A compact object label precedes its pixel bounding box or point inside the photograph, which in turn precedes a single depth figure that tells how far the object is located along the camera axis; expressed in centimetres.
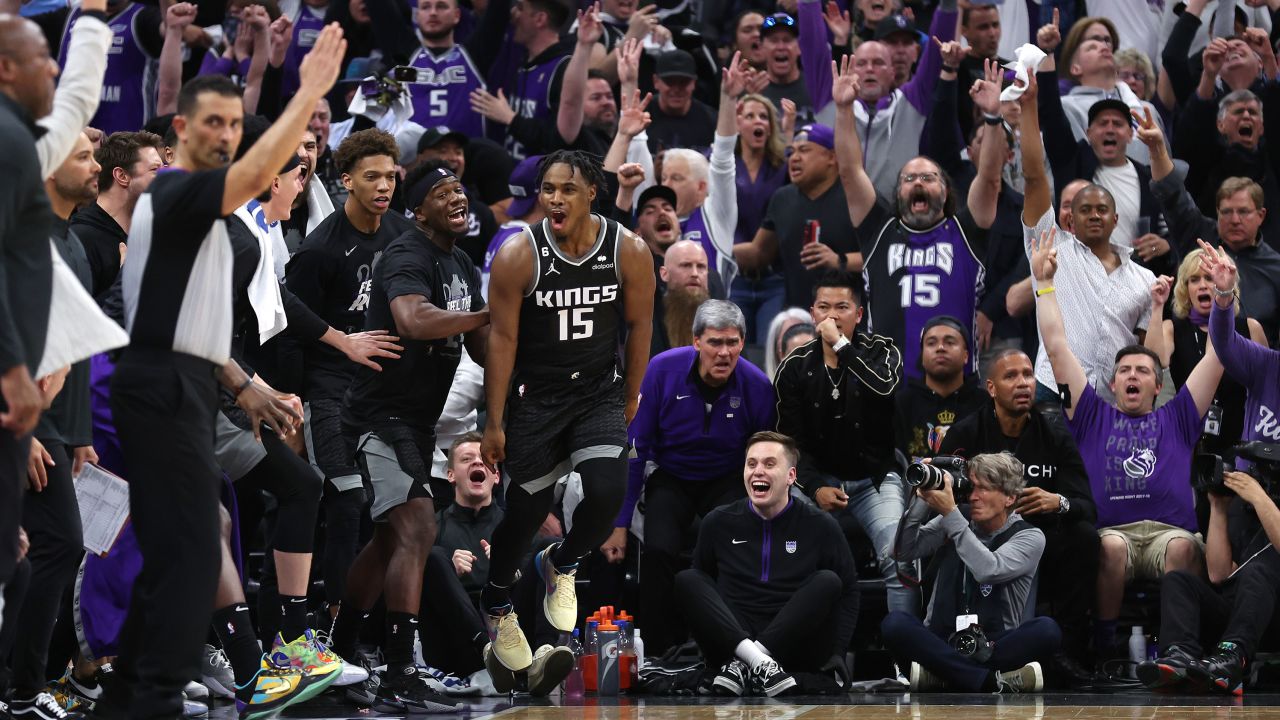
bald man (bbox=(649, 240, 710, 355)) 1995
